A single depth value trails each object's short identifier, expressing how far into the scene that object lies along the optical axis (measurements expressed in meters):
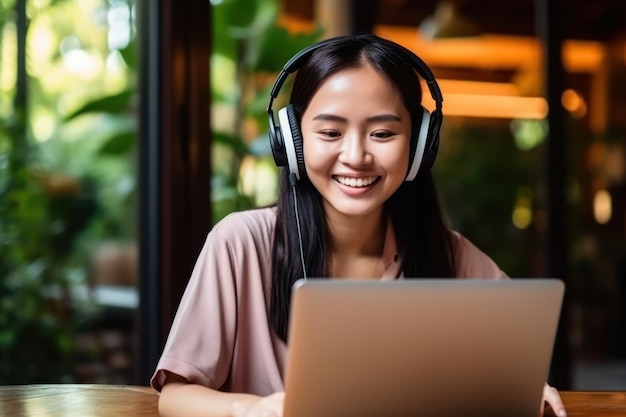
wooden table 1.63
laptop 1.40
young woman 1.69
